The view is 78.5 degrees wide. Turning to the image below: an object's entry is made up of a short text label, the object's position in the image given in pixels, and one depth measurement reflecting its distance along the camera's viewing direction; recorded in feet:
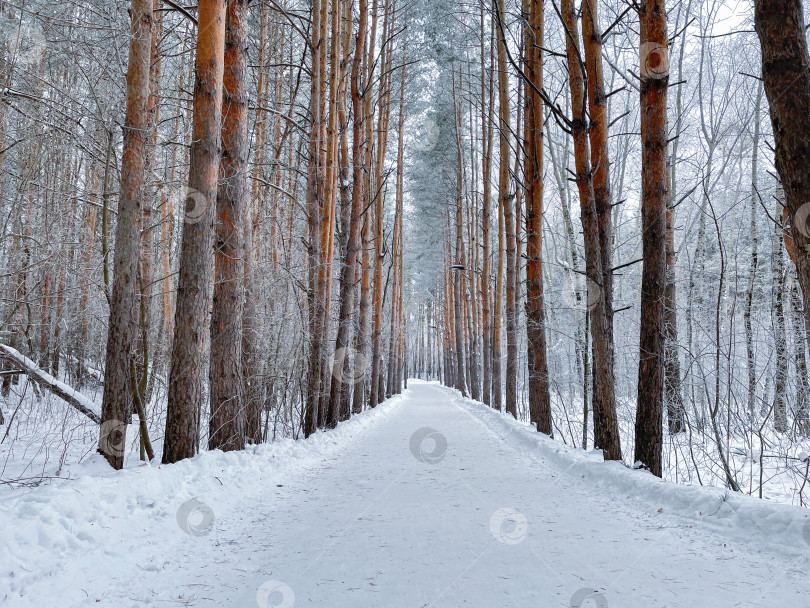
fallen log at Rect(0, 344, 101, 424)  18.86
